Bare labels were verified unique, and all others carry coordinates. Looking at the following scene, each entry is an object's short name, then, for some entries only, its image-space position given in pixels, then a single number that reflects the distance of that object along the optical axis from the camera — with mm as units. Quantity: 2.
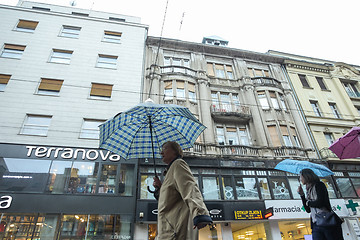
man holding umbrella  1936
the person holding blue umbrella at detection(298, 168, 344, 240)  3002
